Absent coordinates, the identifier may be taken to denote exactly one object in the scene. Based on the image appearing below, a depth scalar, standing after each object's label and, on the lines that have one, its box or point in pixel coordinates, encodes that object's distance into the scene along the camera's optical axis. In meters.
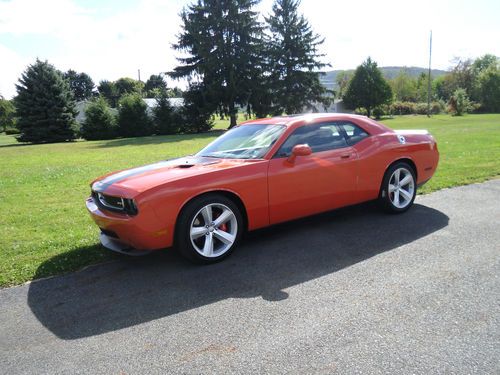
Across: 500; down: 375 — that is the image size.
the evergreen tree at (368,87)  55.12
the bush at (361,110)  58.22
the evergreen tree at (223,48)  39.88
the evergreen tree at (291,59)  43.00
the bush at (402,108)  65.29
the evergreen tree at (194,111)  41.38
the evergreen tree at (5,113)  66.35
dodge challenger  4.10
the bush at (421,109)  64.38
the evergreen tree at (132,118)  39.47
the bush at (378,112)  57.85
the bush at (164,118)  40.81
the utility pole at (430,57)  56.83
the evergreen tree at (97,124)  38.41
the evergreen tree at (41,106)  35.16
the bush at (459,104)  58.38
